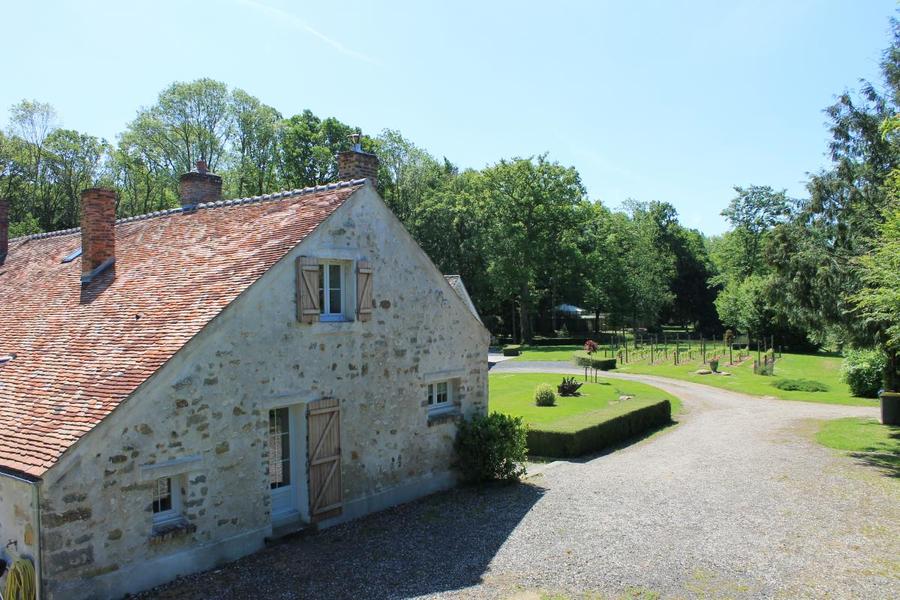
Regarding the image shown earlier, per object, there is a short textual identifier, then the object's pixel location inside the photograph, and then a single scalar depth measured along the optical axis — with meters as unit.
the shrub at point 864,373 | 29.72
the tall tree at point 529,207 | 56.94
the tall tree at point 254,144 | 52.06
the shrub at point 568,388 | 28.48
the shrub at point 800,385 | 32.50
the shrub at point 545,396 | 25.66
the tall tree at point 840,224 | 18.80
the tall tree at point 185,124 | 48.00
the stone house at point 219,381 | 8.55
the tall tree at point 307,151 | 52.04
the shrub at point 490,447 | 15.11
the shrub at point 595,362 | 39.31
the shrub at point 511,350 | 48.78
